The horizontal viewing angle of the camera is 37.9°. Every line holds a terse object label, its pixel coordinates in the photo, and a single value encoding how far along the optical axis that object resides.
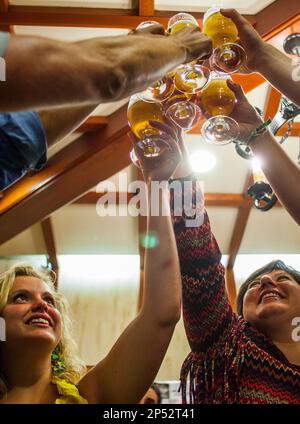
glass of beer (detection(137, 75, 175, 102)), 1.16
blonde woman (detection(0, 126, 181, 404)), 1.04
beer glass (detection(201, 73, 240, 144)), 1.20
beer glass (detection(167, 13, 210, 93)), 1.13
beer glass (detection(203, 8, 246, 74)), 1.17
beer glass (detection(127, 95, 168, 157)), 1.17
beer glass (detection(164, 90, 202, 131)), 1.17
